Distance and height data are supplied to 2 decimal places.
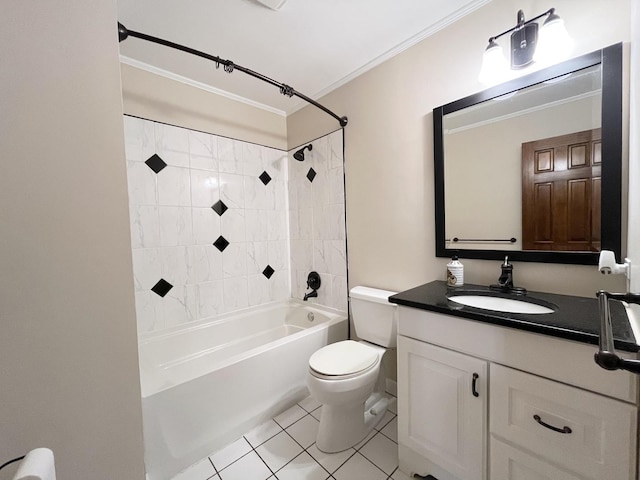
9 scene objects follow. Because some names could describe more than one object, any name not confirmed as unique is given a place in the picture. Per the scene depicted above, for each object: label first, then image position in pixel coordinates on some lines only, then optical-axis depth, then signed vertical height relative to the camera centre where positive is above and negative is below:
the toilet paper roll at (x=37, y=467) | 0.39 -0.37
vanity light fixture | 1.07 +0.78
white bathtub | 1.24 -0.90
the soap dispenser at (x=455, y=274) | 1.34 -0.27
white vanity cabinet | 0.74 -0.64
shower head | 2.23 +0.65
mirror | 1.02 +0.26
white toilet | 1.29 -0.76
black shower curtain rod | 1.13 +0.92
